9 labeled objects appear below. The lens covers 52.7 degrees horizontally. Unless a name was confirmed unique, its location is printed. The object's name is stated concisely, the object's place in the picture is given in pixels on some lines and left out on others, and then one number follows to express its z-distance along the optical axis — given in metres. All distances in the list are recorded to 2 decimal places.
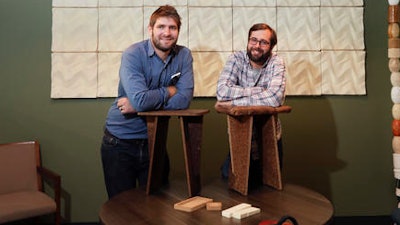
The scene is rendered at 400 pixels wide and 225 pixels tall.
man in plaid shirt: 2.24
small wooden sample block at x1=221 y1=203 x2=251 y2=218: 1.69
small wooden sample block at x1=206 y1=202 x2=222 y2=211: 1.79
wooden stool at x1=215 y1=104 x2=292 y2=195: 2.01
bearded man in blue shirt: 2.20
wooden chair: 2.94
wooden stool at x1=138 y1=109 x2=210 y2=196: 2.00
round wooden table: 1.65
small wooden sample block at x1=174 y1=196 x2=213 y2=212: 1.77
